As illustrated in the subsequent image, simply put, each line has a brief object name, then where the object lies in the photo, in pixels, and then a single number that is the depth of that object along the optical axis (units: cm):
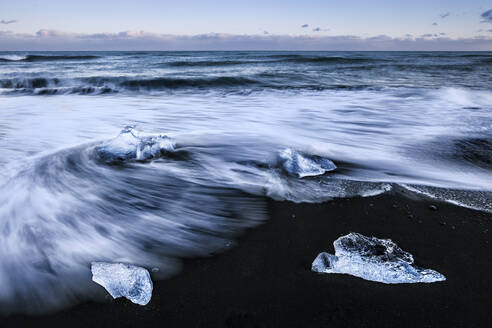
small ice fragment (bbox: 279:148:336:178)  286
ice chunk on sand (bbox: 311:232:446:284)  157
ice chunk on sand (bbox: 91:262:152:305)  148
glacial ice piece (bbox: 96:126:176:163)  334
